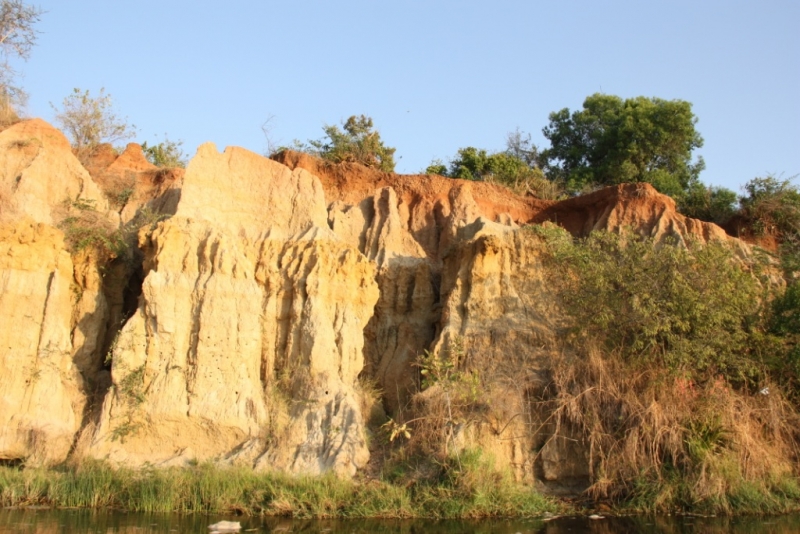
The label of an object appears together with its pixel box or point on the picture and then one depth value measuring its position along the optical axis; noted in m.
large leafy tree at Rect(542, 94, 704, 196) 28.55
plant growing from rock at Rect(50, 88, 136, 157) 24.72
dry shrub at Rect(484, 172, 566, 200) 25.00
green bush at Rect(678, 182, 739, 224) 23.97
